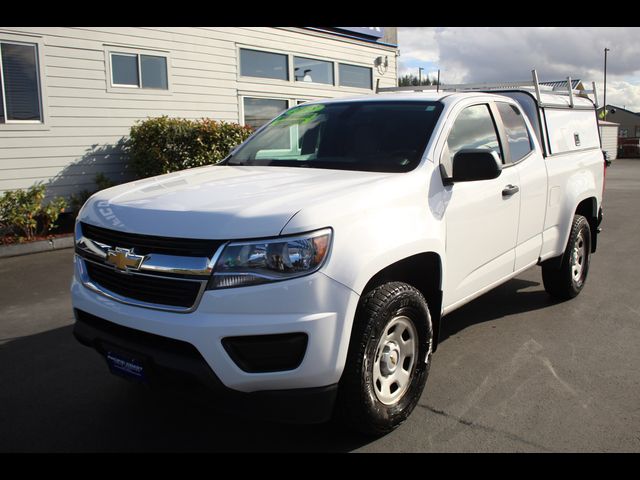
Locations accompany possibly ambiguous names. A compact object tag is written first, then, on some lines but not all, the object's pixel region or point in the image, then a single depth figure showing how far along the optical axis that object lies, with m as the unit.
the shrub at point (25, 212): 8.55
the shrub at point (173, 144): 10.34
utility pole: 63.72
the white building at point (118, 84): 9.38
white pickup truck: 2.66
